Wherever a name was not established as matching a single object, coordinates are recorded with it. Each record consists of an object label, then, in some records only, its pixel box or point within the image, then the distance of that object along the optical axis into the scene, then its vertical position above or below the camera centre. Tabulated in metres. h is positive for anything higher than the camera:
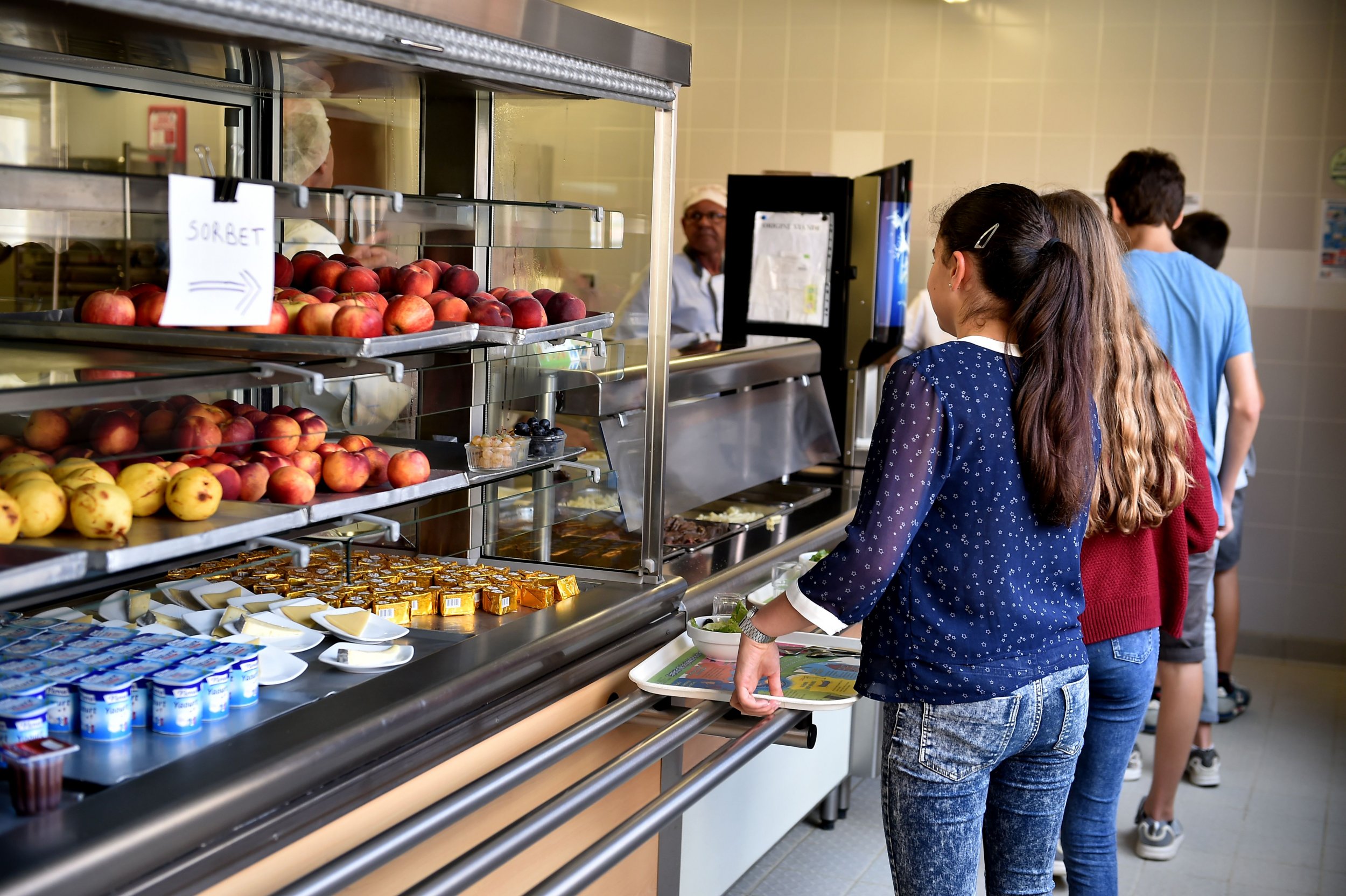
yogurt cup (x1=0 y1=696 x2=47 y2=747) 1.44 -0.51
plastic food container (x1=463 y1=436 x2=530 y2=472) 2.19 -0.30
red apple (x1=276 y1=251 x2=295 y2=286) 2.08 +0.01
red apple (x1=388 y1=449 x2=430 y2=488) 1.97 -0.29
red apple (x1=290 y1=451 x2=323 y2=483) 1.82 -0.26
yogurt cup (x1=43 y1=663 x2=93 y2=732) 1.57 -0.52
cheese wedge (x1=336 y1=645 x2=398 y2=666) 1.92 -0.56
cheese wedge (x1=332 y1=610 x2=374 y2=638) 2.02 -0.54
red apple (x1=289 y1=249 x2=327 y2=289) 2.12 +0.02
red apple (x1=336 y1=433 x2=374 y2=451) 1.95 -0.25
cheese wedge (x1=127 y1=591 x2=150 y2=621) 2.02 -0.52
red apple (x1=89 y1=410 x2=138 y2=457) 1.55 -0.20
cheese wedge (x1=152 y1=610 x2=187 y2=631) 1.98 -0.53
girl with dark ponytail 1.80 -0.35
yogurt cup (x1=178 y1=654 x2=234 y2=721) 1.67 -0.53
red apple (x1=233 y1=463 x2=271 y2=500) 1.75 -0.28
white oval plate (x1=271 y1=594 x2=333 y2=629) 2.10 -0.53
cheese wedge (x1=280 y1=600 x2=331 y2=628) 2.09 -0.54
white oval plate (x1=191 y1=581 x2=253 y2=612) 2.08 -0.51
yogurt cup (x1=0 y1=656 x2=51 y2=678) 1.60 -0.50
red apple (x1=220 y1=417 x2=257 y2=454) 1.71 -0.21
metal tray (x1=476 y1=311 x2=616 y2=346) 2.03 -0.08
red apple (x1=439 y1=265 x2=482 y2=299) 2.20 +0.00
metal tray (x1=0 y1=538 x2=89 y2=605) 1.33 -0.32
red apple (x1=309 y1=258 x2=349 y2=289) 2.08 +0.01
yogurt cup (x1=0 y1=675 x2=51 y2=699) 1.51 -0.50
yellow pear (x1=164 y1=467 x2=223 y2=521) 1.64 -0.28
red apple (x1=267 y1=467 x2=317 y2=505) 1.76 -0.29
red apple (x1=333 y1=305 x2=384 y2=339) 1.83 -0.06
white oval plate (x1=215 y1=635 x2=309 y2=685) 1.84 -0.56
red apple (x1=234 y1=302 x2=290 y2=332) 1.82 -0.06
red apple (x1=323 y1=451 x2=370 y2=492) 1.87 -0.28
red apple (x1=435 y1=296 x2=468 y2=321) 2.07 -0.04
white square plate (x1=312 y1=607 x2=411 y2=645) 2.02 -0.56
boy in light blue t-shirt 3.50 -0.04
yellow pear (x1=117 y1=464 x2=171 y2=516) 1.62 -0.27
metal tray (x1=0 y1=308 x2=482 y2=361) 1.74 -0.09
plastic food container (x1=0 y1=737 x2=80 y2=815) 1.37 -0.54
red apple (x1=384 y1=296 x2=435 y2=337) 1.94 -0.05
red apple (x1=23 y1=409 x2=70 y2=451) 1.52 -0.19
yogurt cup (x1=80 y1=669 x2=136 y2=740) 1.58 -0.53
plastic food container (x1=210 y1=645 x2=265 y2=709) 1.73 -0.54
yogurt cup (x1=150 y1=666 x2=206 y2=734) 1.61 -0.54
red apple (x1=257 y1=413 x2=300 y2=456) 1.83 -0.22
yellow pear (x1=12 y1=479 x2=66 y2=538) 1.46 -0.27
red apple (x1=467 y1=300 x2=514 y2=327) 2.11 -0.05
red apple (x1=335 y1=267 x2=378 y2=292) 2.05 +0.00
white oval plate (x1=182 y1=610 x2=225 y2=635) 1.96 -0.53
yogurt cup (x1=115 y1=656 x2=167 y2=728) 1.63 -0.53
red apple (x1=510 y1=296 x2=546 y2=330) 2.20 -0.05
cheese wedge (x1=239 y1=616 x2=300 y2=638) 1.96 -0.54
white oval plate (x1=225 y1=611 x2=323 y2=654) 1.96 -0.55
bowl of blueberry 2.36 -0.28
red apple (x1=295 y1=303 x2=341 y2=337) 1.85 -0.06
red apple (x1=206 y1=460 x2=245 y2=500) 1.72 -0.27
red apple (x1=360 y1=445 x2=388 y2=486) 1.95 -0.28
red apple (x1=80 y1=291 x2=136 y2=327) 1.80 -0.05
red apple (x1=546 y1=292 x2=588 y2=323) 2.33 -0.04
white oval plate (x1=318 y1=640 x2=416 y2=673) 1.91 -0.57
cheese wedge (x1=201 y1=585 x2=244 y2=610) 2.07 -0.52
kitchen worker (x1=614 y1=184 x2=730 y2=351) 5.81 +0.12
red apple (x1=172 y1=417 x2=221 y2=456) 1.62 -0.20
